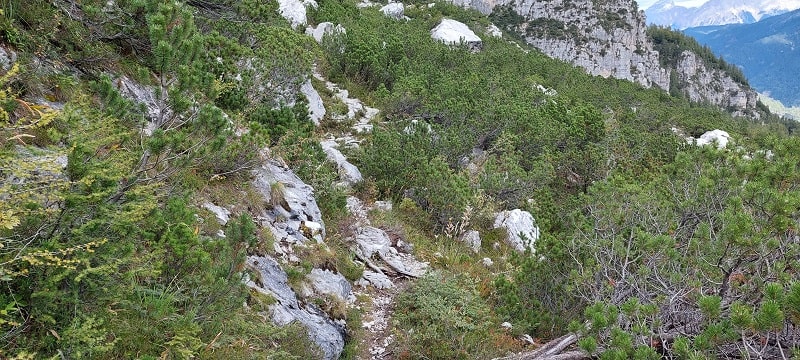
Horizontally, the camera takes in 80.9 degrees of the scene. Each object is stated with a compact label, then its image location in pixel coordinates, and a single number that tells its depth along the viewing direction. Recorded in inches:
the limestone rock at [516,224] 366.9
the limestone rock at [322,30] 661.9
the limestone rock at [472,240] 339.9
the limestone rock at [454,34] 1011.3
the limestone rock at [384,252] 287.4
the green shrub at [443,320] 199.6
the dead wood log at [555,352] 179.7
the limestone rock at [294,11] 687.4
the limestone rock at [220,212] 200.2
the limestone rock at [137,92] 221.3
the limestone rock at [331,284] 215.2
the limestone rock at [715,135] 856.3
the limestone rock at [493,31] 1380.8
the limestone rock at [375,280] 258.4
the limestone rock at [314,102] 454.9
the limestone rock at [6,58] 163.6
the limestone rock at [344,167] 370.3
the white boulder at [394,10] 1063.5
